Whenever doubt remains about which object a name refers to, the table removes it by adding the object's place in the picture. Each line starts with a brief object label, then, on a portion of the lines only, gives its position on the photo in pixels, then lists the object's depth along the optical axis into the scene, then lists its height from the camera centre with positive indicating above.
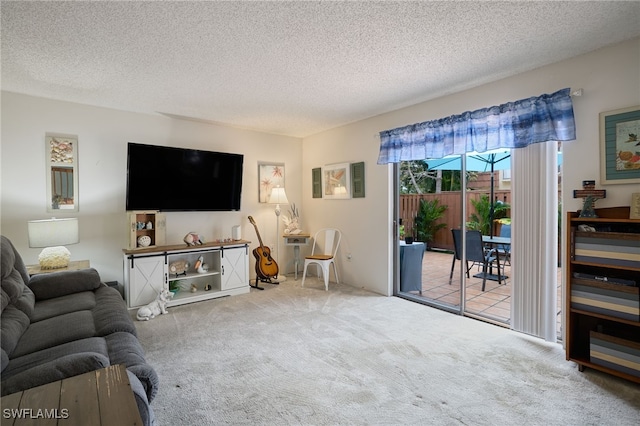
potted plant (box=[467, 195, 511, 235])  3.47 -0.03
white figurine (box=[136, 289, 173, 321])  3.31 -1.06
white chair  4.46 -0.60
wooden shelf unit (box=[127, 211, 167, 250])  3.64 -0.18
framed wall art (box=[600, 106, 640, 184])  2.19 +0.48
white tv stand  3.55 -0.78
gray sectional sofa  1.36 -0.72
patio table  3.47 -0.33
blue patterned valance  2.52 +0.81
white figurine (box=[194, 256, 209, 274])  4.10 -0.73
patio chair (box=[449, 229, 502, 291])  3.59 -0.47
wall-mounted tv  3.72 +0.45
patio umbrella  3.32 +0.56
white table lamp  2.87 -0.24
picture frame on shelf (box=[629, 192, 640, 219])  2.07 +0.04
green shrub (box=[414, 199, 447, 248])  4.00 -0.11
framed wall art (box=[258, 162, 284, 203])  5.02 +0.58
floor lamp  4.90 +0.23
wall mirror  3.44 +0.47
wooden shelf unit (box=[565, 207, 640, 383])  2.04 -0.58
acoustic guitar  4.65 -0.79
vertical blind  2.66 -0.26
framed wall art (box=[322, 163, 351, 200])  4.61 +0.49
